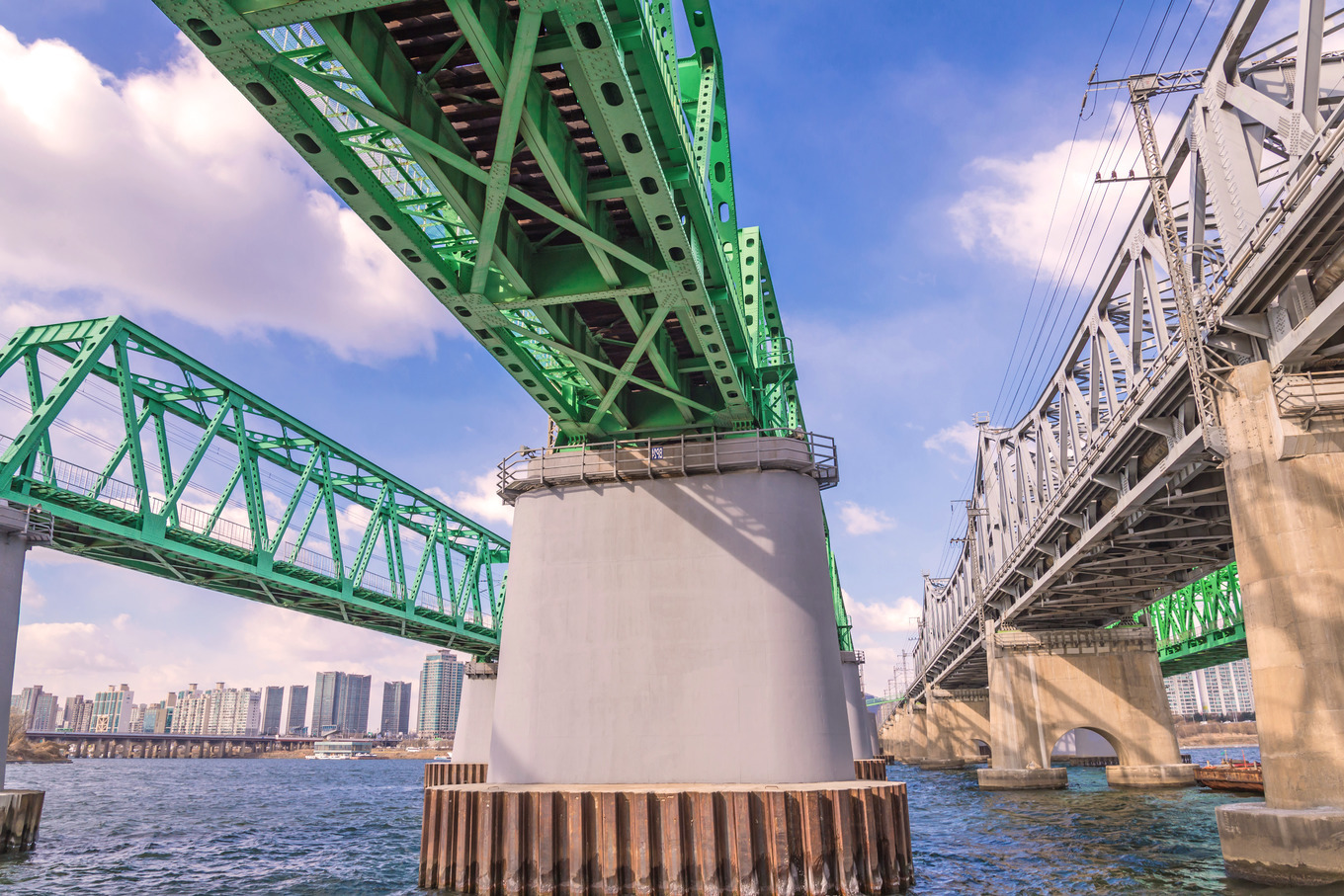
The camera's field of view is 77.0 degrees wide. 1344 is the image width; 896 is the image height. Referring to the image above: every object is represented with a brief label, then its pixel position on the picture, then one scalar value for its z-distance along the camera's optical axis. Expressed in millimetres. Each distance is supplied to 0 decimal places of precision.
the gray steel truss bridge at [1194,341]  16438
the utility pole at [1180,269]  19172
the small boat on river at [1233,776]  41281
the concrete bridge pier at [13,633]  25141
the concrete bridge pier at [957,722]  96812
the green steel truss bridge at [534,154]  11289
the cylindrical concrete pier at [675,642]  19938
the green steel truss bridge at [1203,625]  63500
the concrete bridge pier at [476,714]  58156
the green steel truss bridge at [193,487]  32375
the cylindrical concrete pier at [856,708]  62609
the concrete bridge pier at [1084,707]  44781
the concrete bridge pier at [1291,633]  15859
